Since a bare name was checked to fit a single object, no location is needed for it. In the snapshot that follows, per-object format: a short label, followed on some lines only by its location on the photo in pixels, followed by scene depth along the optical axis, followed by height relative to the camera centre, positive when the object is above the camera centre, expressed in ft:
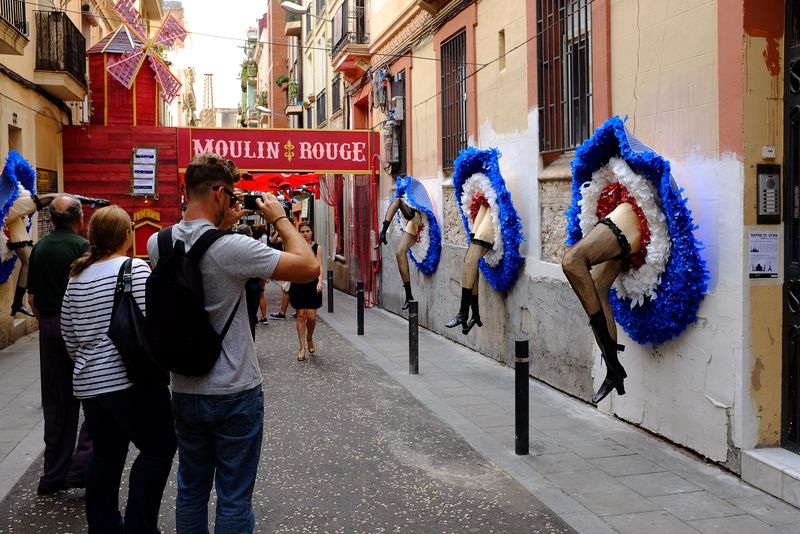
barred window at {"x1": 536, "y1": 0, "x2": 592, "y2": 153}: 26.94 +6.11
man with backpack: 10.68 -1.12
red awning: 59.62 +5.13
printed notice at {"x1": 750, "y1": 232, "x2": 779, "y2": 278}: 18.07 -0.23
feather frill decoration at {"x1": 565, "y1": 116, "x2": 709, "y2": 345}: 19.26 -0.02
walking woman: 35.60 -2.44
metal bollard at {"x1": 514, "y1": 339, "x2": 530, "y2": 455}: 20.63 -3.78
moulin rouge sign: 52.54 +6.81
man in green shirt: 17.30 -2.13
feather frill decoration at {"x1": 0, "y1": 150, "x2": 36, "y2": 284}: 32.63 +3.00
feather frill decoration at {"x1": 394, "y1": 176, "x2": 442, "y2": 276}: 43.52 +0.89
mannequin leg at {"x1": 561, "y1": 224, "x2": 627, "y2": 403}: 20.22 -0.91
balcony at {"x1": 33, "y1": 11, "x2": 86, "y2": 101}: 46.57 +11.73
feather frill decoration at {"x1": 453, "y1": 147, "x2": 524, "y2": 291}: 31.45 +1.65
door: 17.73 +0.15
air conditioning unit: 51.52 +9.00
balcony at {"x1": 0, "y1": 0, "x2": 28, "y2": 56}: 35.55 +9.99
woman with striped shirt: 12.78 -2.36
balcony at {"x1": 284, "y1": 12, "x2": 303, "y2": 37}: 112.16 +31.24
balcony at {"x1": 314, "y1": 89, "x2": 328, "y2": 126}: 89.56 +15.99
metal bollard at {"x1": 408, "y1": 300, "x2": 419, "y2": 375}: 31.96 -3.56
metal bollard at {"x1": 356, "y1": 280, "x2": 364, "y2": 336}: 43.33 -3.08
